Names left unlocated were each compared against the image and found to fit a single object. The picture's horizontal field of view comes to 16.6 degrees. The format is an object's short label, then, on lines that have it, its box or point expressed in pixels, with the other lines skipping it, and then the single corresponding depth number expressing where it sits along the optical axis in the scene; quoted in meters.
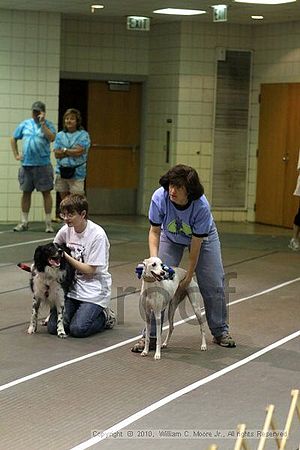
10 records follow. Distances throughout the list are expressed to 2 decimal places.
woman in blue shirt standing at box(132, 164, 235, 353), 7.21
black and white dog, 7.68
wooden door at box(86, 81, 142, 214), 17.03
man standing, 14.02
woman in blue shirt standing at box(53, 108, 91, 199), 13.48
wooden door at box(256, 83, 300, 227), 15.72
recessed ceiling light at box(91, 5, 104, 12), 14.45
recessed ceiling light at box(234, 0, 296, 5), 13.24
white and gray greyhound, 7.11
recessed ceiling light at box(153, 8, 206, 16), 14.56
